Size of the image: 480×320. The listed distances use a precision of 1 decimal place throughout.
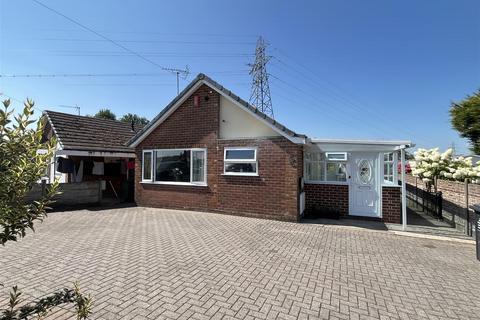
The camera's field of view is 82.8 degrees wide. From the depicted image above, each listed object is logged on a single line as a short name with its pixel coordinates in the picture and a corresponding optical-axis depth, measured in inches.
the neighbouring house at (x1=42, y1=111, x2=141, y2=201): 517.0
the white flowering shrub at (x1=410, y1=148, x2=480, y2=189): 437.1
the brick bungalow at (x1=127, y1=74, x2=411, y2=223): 375.9
